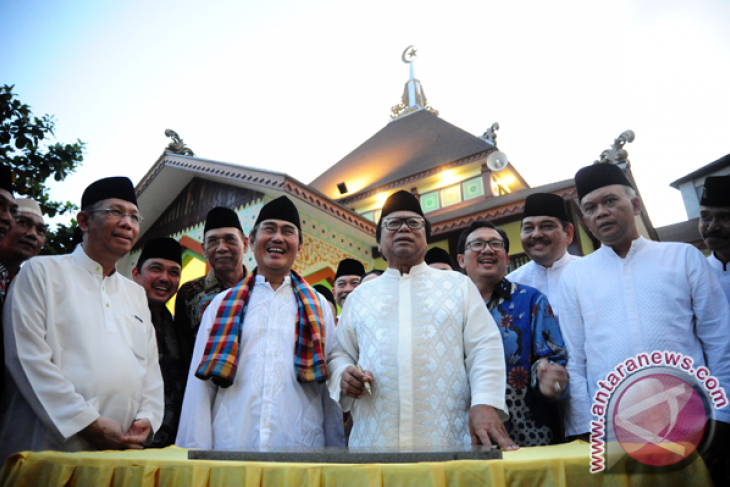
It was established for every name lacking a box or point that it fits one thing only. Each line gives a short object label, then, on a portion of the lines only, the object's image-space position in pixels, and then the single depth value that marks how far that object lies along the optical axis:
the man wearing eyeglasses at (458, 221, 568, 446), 2.26
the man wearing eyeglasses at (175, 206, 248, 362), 3.38
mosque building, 7.20
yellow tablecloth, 1.24
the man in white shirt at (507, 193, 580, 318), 3.19
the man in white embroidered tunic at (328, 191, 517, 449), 1.99
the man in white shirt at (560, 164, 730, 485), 2.18
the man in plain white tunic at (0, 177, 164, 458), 1.96
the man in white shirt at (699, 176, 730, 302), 2.73
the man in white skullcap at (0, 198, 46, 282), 3.24
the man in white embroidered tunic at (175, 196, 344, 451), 2.24
